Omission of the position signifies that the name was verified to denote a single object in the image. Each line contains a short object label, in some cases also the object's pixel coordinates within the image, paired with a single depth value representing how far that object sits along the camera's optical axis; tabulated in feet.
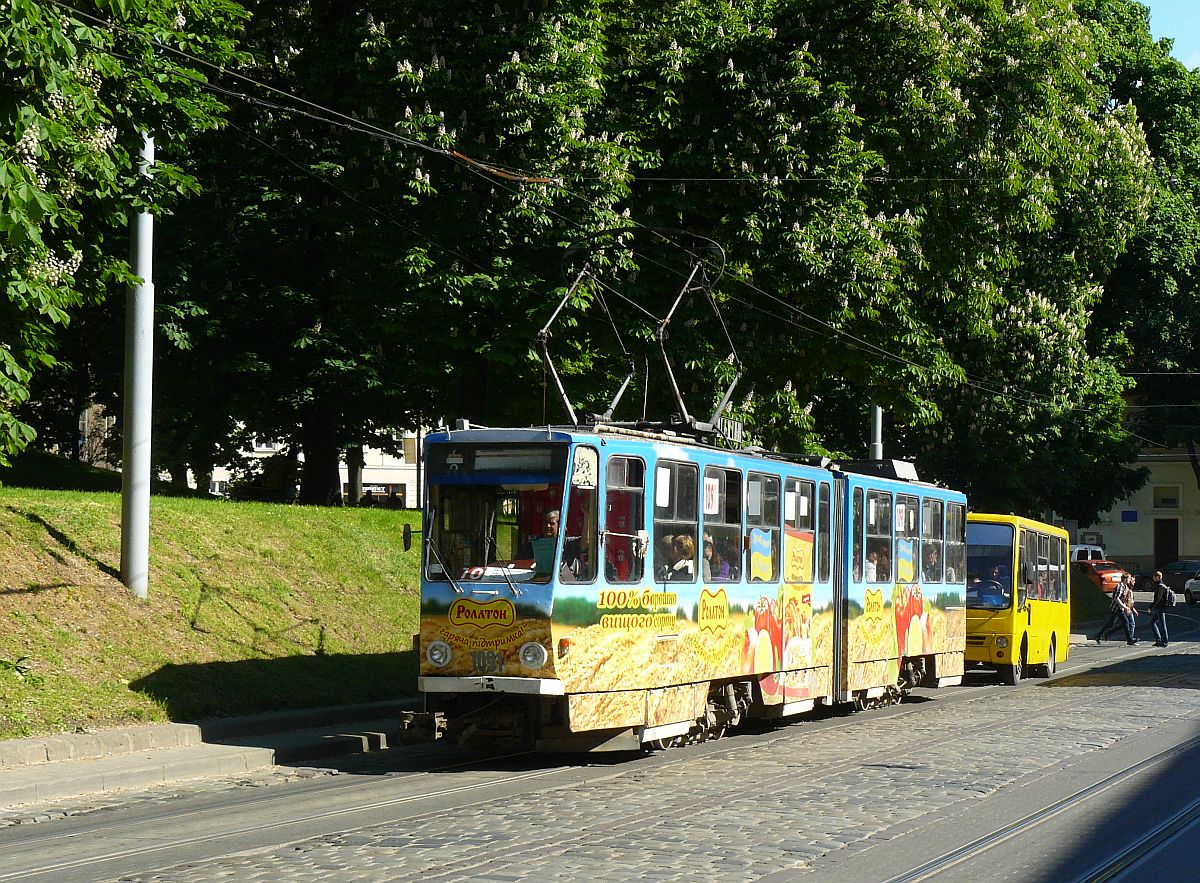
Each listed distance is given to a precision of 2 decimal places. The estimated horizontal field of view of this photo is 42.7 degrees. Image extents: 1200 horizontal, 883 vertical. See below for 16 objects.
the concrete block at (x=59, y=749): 42.45
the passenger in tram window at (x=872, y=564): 66.95
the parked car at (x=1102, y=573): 203.62
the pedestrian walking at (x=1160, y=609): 119.44
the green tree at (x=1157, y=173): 150.00
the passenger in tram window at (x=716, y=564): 51.26
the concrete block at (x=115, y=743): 44.06
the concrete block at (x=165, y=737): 45.27
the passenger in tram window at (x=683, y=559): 49.14
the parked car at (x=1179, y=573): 210.59
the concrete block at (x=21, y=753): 41.09
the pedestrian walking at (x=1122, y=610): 123.95
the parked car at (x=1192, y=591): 208.95
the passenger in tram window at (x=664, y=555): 48.06
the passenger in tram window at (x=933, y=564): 74.90
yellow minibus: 83.82
